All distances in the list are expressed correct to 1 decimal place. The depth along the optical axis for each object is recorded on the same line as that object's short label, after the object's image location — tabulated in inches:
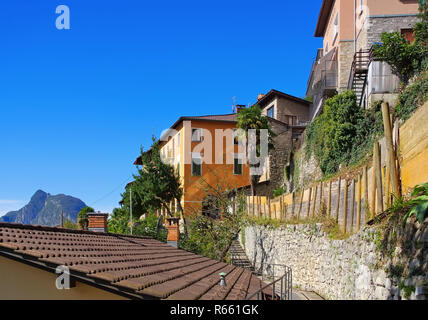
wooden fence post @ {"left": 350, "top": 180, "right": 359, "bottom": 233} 398.0
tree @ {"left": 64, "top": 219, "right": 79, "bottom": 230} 1562.3
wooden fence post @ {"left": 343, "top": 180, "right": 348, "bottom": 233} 421.7
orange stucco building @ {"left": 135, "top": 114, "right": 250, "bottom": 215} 1338.6
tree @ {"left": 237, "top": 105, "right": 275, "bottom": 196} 1176.8
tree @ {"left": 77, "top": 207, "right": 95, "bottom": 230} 1567.9
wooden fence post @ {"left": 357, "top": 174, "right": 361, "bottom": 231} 377.7
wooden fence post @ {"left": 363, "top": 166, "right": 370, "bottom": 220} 357.7
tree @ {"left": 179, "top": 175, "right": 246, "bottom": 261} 855.1
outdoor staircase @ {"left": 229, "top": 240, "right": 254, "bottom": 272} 930.5
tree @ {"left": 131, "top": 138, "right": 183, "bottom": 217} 1280.8
